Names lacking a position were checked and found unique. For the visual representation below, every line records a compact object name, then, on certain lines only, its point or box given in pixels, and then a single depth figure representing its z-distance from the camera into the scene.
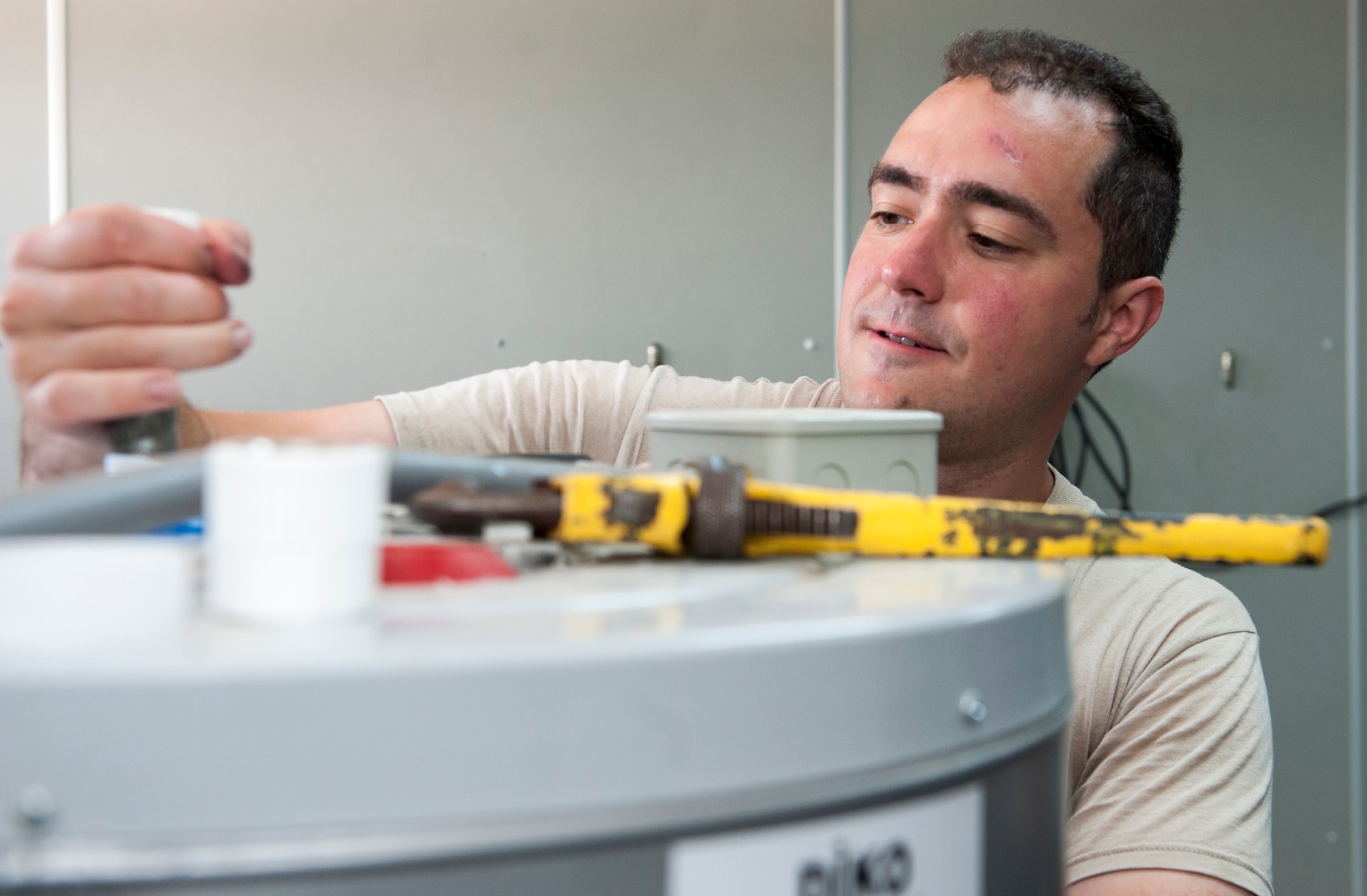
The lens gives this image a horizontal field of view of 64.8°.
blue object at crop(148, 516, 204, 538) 0.46
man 0.54
